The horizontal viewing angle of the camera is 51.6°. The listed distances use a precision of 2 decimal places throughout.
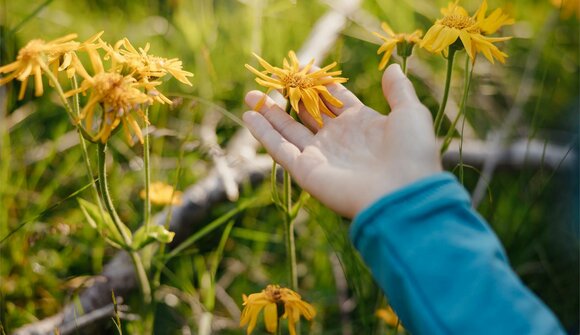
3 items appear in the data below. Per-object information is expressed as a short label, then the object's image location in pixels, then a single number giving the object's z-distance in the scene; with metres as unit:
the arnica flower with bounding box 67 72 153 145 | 0.94
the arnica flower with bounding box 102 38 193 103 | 0.99
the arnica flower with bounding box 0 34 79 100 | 0.98
